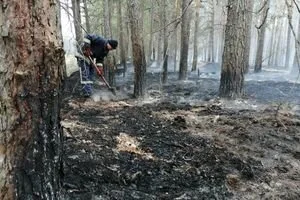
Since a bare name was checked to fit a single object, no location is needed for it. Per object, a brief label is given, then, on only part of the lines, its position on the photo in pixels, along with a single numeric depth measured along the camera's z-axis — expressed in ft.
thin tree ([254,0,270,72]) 46.72
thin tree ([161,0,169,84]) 32.22
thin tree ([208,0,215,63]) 74.32
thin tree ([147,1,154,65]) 63.27
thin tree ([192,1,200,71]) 51.80
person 22.08
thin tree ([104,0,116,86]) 28.73
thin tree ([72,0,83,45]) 30.86
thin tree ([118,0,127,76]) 45.77
